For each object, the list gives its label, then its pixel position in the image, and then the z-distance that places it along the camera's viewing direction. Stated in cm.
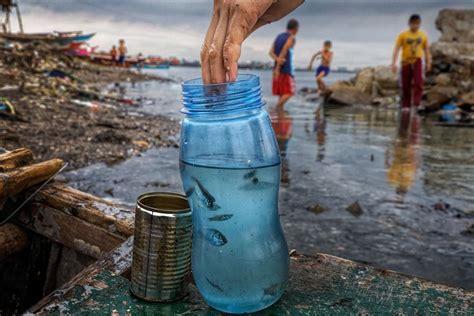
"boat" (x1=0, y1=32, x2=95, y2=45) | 3909
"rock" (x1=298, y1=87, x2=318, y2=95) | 3741
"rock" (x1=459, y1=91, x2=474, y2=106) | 1769
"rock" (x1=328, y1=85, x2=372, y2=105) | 2162
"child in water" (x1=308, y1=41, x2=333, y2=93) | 1792
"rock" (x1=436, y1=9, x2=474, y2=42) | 2884
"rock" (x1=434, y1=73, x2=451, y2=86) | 2361
